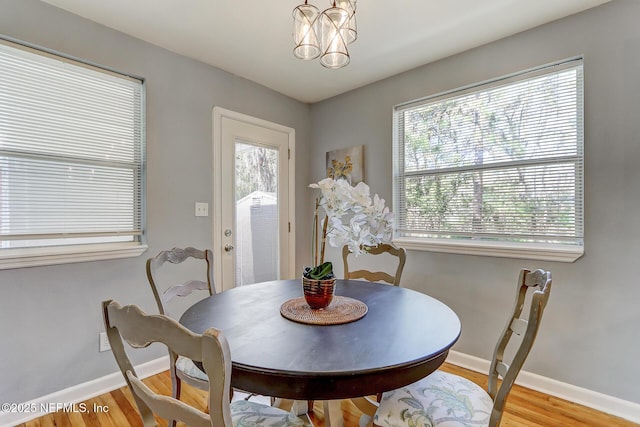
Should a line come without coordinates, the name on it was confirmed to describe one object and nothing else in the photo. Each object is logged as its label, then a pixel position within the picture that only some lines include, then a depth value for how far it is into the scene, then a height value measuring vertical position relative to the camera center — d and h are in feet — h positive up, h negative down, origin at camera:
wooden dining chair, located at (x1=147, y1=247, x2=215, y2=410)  4.71 -1.44
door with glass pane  9.06 +0.30
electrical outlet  6.79 -2.86
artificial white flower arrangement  4.14 -0.09
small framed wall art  10.05 +1.59
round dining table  2.80 -1.40
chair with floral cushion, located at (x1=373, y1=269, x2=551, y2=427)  3.39 -2.41
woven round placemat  3.92 -1.36
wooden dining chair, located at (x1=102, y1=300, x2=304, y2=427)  2.02 -0.99
